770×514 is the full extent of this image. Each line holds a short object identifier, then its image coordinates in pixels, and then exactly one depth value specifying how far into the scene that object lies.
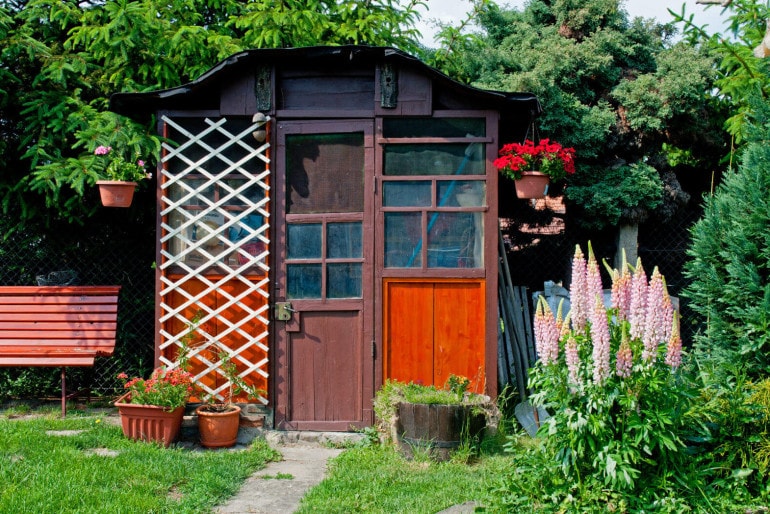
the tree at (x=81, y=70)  6.96
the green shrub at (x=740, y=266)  5.26
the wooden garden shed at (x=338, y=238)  6.59
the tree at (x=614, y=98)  8.13
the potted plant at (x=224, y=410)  6.27
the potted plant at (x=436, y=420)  5.70
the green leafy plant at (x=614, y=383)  3.89
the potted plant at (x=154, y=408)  6.14
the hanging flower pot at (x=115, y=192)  6.62
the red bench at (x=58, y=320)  7.25
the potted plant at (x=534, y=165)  6.53
